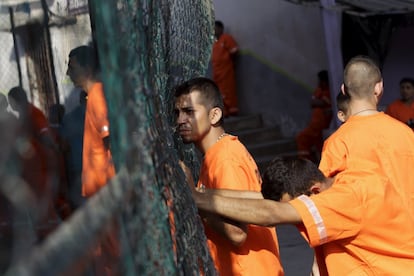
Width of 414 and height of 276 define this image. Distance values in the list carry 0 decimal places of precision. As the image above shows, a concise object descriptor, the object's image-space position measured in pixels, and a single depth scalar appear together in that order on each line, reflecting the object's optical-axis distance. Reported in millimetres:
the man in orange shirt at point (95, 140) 1791
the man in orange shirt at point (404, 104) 9484
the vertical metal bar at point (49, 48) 1688
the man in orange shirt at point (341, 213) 2904
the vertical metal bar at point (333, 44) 9586
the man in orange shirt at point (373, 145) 3264
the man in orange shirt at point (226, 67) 12406
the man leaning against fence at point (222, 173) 3244
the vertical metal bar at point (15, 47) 1558
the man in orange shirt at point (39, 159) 1499
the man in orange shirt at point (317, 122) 11180
